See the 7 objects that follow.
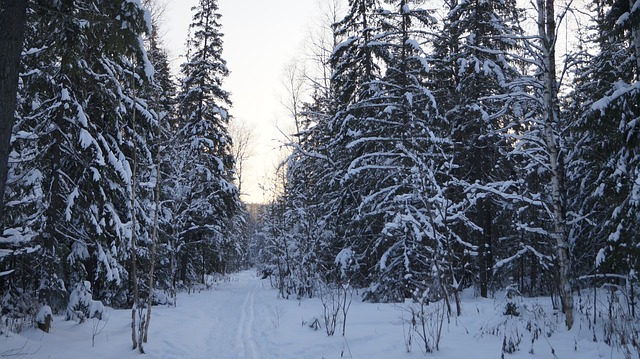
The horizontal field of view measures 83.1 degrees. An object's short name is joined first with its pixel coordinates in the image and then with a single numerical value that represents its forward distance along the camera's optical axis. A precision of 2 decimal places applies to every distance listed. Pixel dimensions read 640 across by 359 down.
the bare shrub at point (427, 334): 6.25
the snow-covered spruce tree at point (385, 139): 12.01
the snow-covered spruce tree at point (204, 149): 19.99
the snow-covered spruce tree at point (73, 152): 7.96
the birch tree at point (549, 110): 7.09
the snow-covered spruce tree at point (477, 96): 14.14
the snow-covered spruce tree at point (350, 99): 14.40
